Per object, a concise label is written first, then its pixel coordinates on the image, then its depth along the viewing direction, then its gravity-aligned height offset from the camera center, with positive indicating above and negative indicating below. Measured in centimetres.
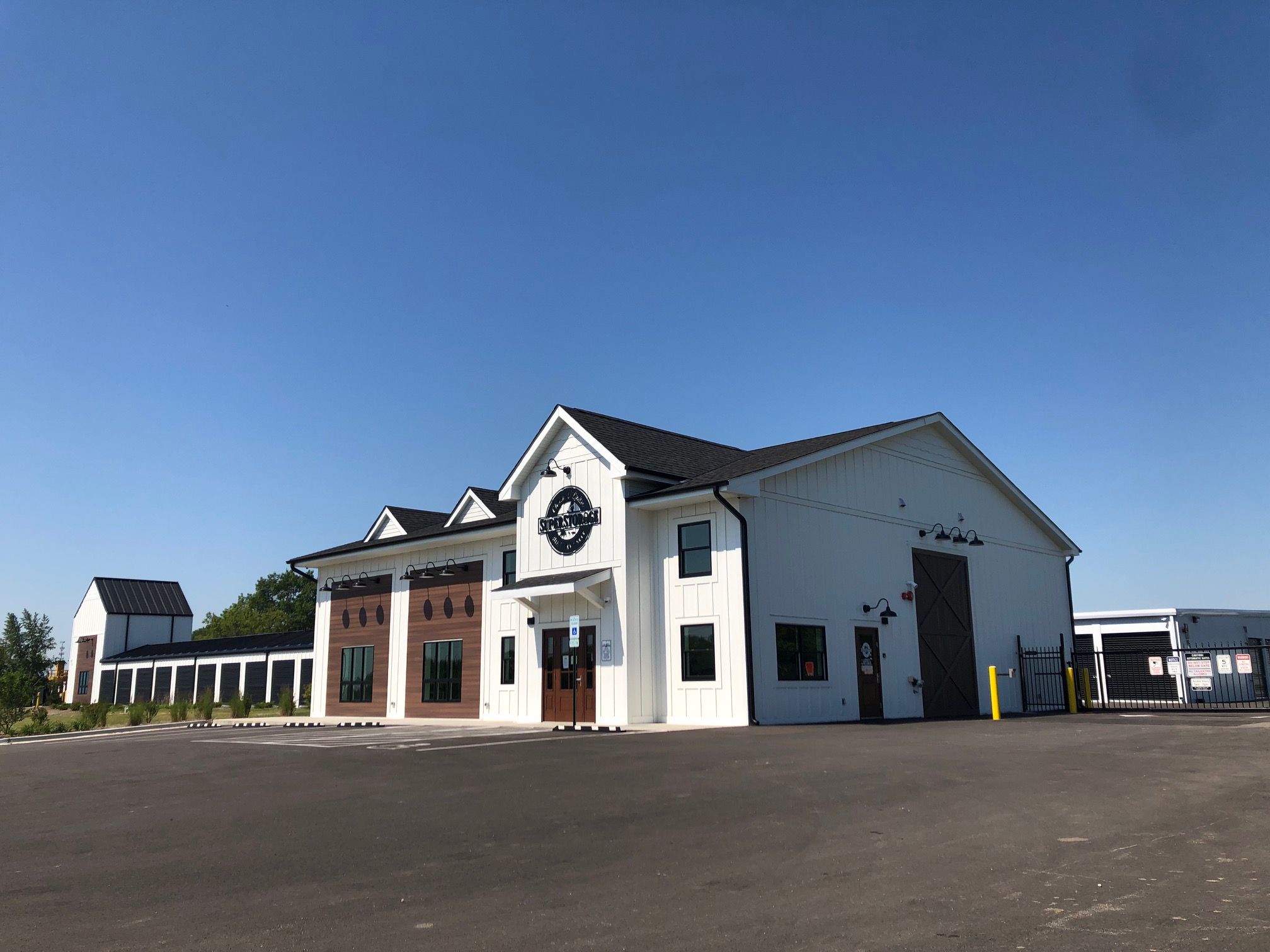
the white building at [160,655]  5512 +134
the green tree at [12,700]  2953 -65
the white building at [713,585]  2200 +216
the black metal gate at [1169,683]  3253 -79
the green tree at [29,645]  8486 +302
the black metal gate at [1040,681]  3022 -56
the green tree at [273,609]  10150 +719
